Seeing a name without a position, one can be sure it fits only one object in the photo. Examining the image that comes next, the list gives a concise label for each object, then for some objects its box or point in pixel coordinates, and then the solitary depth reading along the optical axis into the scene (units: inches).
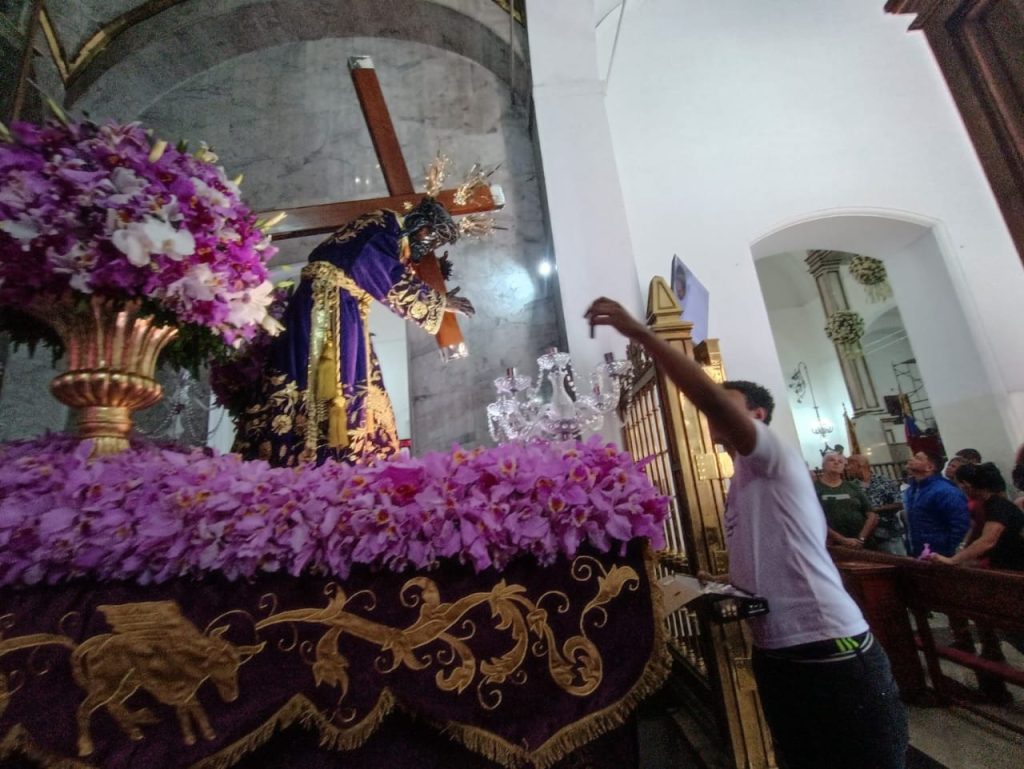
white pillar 131.8
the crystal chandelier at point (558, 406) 102.9
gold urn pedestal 44.3
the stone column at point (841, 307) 439.6
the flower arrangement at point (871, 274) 387.5
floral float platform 32.6
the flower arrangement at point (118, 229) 42.9
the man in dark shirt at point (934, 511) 124.0
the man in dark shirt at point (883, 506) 160.7
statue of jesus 66.0
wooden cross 105.4
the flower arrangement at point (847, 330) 442.9
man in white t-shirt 40.5
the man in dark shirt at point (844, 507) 142.9
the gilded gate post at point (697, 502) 54.0
